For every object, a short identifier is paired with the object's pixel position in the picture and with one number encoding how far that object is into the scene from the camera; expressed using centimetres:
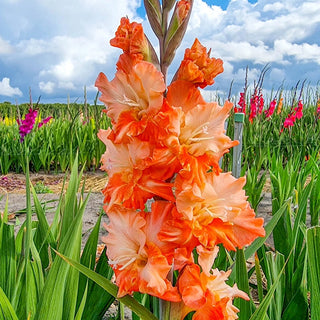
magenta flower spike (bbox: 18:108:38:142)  646
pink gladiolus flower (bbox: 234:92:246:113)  629
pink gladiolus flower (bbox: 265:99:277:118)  721
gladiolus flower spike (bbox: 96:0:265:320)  67
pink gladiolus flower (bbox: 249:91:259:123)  610
